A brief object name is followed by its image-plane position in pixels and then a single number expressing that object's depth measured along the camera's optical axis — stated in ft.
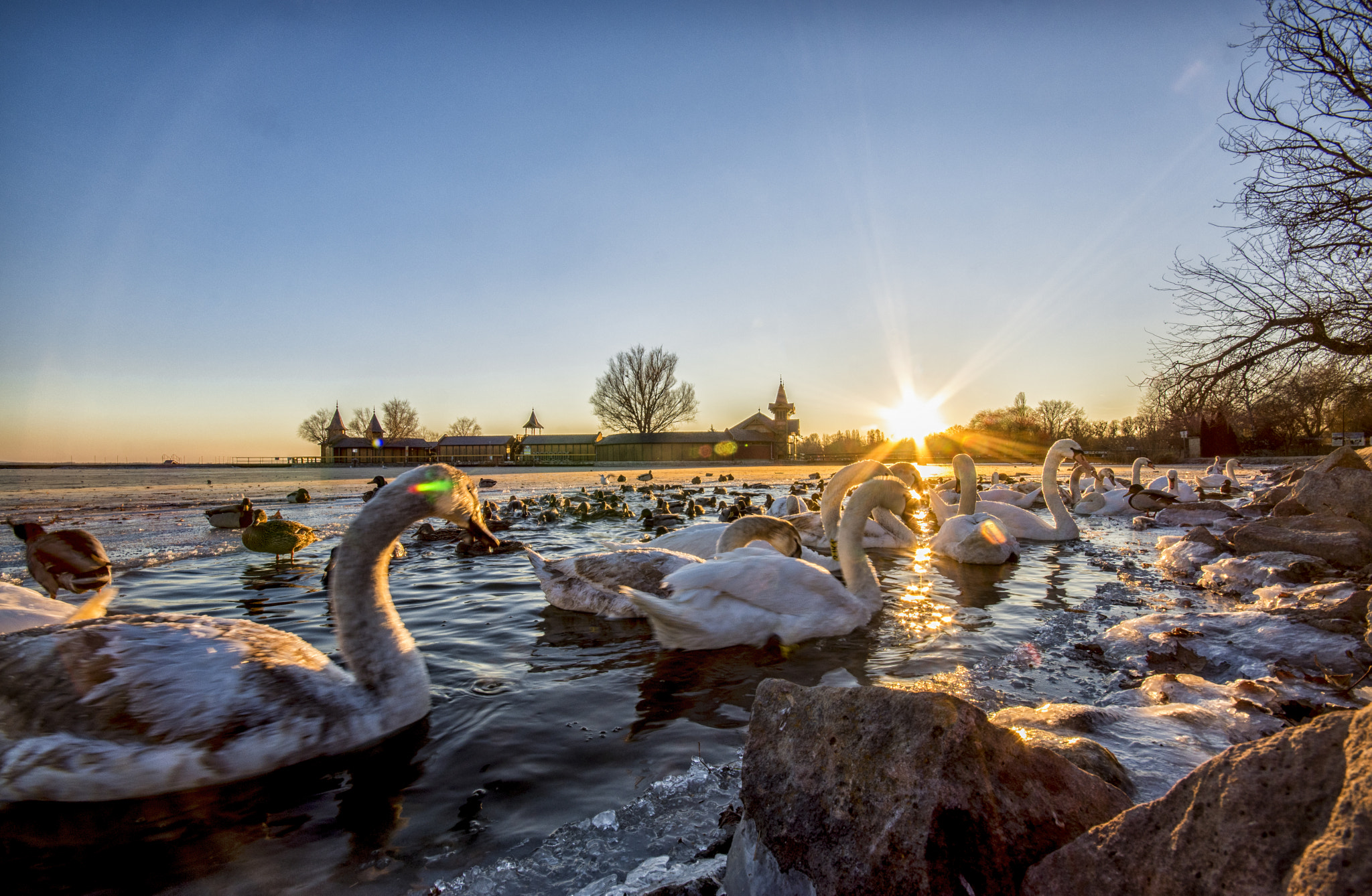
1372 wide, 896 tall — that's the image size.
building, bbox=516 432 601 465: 248.11
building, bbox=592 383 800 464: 232.73
